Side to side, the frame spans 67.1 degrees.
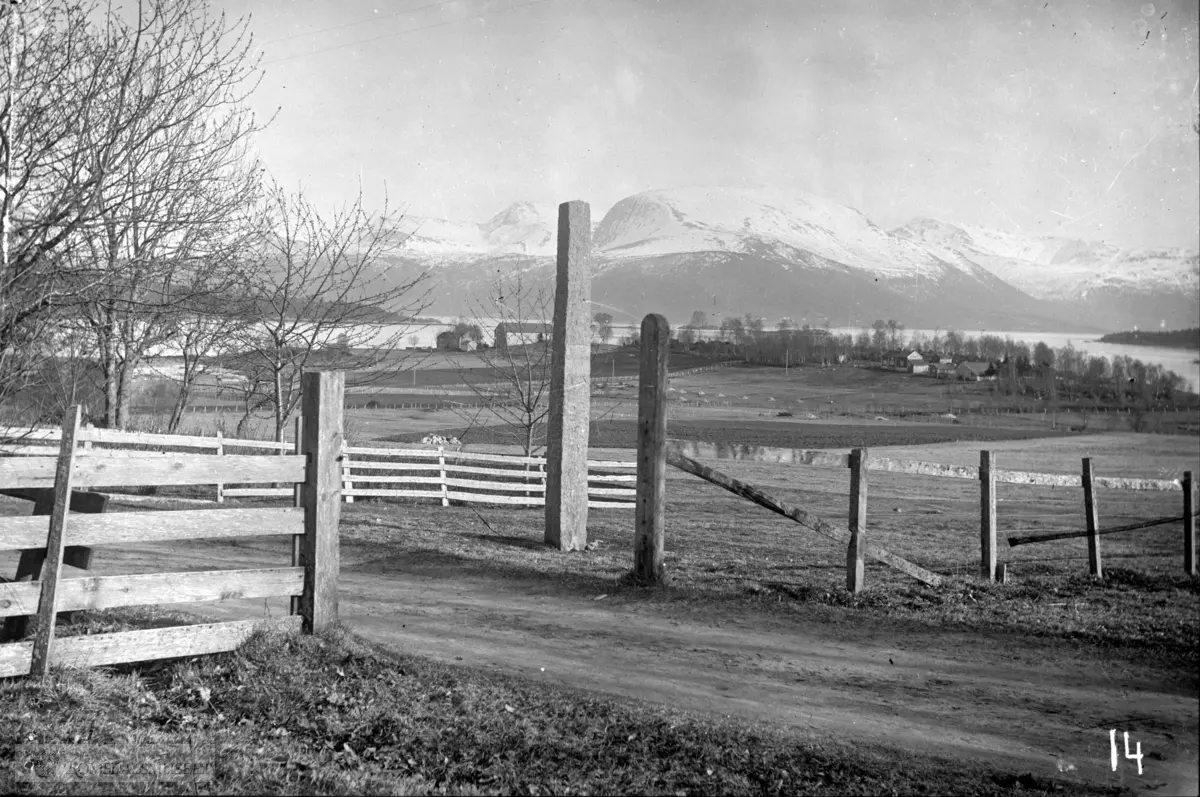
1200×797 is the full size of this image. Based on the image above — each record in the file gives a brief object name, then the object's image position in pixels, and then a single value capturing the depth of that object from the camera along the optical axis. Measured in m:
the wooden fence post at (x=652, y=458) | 9.27
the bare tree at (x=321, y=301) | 18.95
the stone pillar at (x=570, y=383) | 12.28
